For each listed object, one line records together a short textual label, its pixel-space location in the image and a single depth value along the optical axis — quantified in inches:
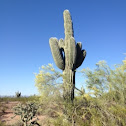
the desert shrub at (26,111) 182.8
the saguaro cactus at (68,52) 285.5
